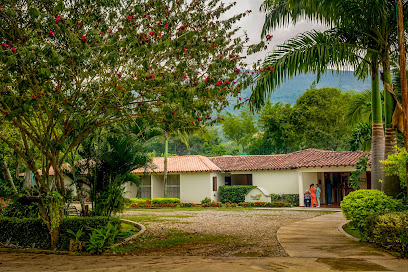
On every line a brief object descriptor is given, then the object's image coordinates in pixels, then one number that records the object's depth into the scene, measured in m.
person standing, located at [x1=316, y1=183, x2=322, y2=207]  24.98
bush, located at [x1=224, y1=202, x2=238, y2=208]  26.90
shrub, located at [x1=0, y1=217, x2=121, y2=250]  9.52
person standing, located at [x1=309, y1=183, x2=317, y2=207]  24.58
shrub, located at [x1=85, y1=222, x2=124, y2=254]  8.95
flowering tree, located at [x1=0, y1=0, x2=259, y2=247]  8.02
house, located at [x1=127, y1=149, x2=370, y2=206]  25.81
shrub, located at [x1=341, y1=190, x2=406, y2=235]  9.59
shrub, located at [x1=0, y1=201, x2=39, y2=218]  11.34
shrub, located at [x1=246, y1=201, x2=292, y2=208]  25.72
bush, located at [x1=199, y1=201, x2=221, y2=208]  27.17
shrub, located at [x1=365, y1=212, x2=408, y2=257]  7.41
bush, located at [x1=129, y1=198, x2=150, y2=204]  28.52
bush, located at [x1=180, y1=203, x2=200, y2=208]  27.95
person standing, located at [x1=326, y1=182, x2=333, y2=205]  27.66
